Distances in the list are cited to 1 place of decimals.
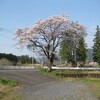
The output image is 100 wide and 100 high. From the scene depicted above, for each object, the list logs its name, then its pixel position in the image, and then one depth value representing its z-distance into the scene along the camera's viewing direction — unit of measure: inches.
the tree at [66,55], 1368.2
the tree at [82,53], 1433.9
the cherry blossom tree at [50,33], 815.7
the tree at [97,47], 1338.2
